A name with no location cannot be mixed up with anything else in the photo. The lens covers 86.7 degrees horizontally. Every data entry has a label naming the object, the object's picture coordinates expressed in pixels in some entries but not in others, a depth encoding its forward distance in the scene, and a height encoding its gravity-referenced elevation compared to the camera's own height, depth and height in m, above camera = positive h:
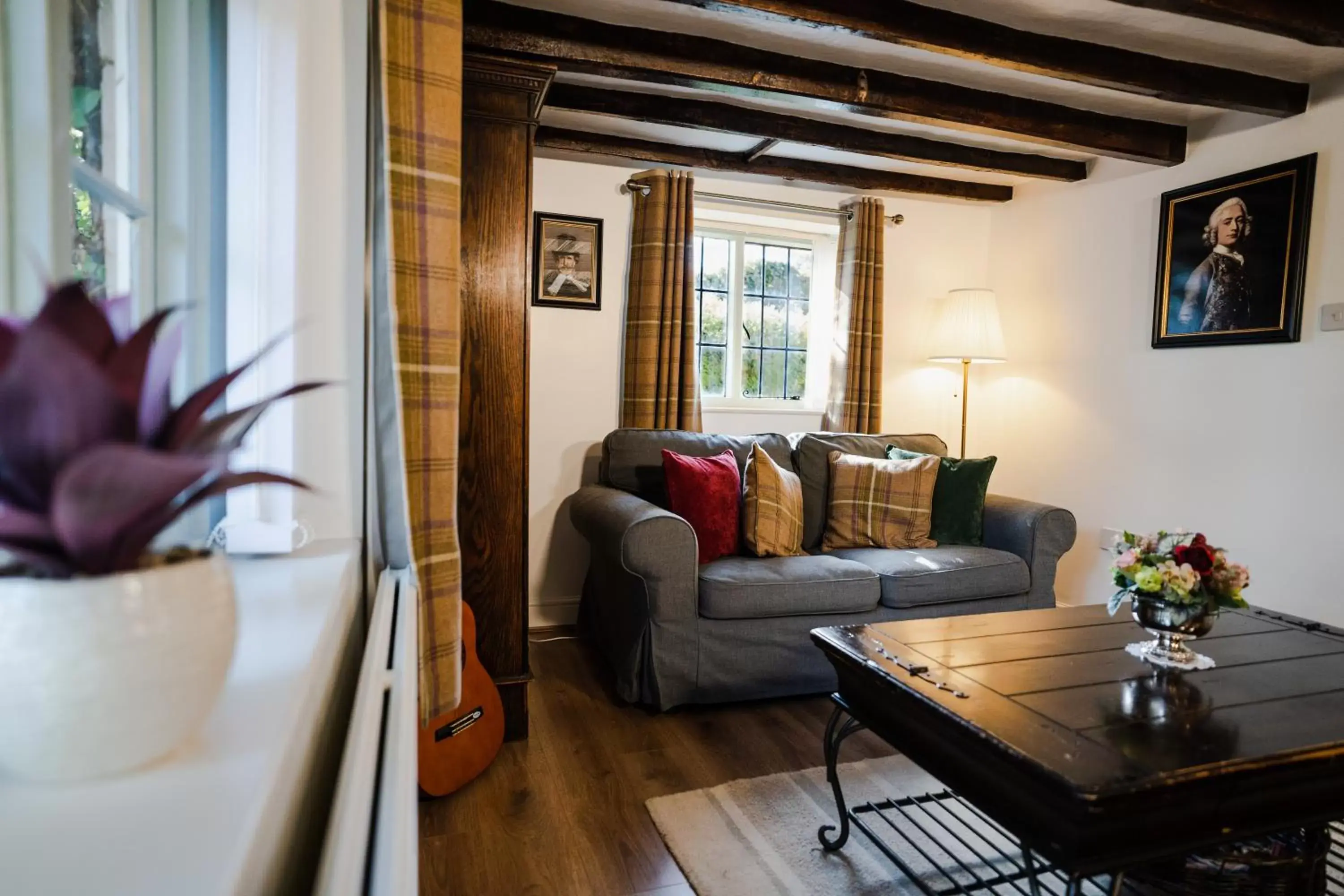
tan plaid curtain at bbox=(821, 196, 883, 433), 3.71 +0.35
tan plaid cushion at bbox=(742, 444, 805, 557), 2.75 -0.48
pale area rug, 1.58 -1.09
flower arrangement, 1.50 -0.37
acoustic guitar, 1.83 -0.97
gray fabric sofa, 2.37 -0.71
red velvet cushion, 2.68 -0.43
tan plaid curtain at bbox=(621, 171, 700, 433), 3.31 +0.38
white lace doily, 1.54 -0.57
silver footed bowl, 1.52 -0.48
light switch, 2.57 +0.32
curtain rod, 3.34 +0.94
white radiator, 0.53 -0.38
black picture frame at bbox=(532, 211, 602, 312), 3.28 +0.59
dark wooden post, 2.09 +0.08
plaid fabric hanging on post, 1.30 +0.18
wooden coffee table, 1.12 -0.59
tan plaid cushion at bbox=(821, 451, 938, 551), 3.01 -0.48
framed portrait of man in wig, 2.72 +0.58
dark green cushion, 3.02 -0.46
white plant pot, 0.40 -0.18
